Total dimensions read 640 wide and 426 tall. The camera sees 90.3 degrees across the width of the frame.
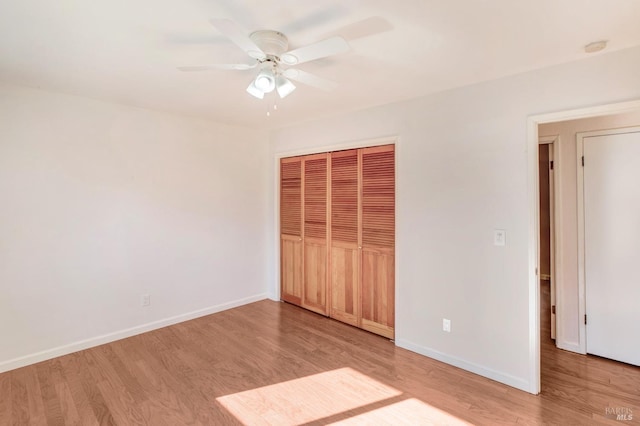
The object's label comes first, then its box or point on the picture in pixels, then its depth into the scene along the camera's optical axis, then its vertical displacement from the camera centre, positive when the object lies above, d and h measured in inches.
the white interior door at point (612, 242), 105.7 -9.4
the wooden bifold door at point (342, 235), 129.8 -8.7
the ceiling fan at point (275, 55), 60.1 +34.4
